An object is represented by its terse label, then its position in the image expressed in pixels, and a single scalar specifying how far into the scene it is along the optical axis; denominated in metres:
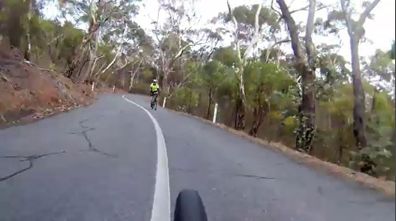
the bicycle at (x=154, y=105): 20.56
